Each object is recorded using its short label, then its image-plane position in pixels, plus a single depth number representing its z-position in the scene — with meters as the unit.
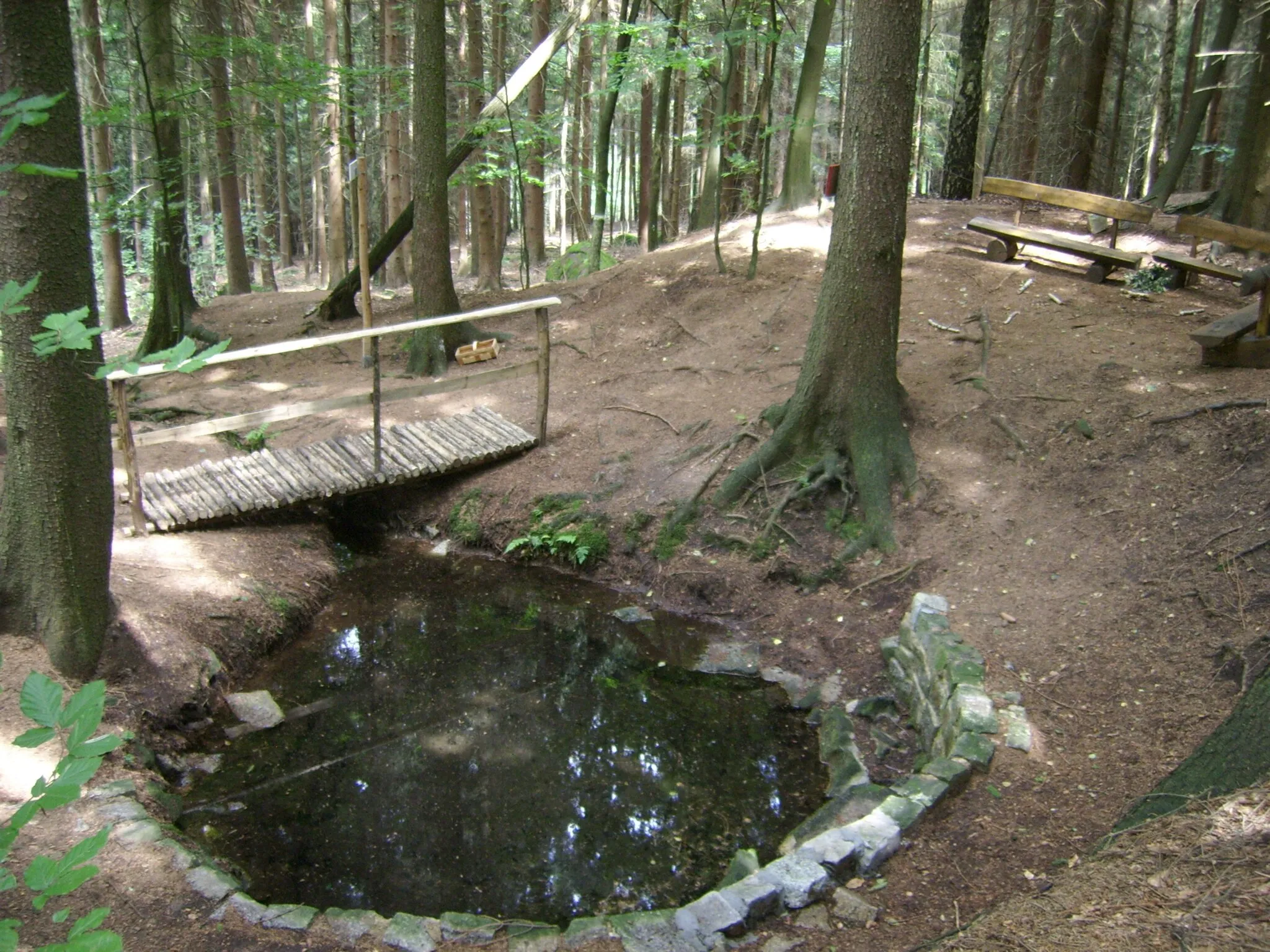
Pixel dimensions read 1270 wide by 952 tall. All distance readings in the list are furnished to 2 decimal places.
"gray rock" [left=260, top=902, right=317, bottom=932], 3.60
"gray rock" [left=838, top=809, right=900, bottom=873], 3.88
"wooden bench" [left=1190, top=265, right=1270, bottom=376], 6.73
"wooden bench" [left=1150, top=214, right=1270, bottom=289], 7.57
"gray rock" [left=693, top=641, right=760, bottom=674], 6.35
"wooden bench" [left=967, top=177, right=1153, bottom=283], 9.13
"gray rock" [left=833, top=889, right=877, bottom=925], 3.61
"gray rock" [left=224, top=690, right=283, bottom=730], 5.65
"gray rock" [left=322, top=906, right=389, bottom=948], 3.58
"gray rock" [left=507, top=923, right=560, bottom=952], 3.56
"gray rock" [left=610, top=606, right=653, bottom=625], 7.11
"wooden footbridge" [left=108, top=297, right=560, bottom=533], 7.02
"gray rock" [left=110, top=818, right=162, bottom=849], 3.94
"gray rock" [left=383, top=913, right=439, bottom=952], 3.56
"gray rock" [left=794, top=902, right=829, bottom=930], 3.61
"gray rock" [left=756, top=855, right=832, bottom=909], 3.72
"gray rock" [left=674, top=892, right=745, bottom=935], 3.60
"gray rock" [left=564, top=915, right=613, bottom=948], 3.59
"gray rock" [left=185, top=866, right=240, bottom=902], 3.72
